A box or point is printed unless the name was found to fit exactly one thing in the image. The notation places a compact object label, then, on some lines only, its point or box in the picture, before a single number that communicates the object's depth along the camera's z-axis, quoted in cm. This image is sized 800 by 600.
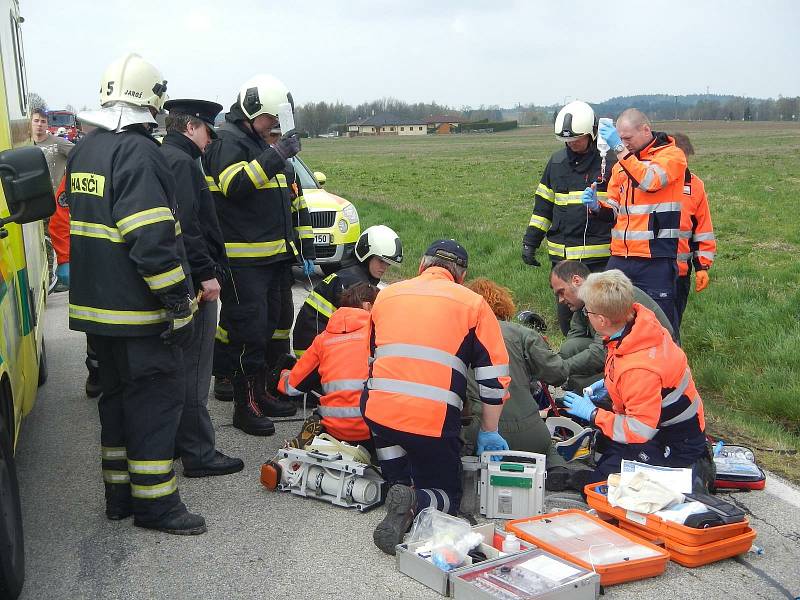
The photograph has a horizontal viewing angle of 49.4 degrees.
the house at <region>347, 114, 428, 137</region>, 14312
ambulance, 374
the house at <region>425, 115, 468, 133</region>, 13970
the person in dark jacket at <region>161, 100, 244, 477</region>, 516
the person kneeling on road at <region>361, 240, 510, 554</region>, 451
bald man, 655
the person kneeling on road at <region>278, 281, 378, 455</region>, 543
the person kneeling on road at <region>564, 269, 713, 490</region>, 471
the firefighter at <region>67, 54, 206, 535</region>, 431
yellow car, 1291
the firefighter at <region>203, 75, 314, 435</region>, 616
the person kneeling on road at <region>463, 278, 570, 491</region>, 530
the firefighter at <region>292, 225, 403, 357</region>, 658
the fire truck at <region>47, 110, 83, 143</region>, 3269
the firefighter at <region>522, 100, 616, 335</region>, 716
